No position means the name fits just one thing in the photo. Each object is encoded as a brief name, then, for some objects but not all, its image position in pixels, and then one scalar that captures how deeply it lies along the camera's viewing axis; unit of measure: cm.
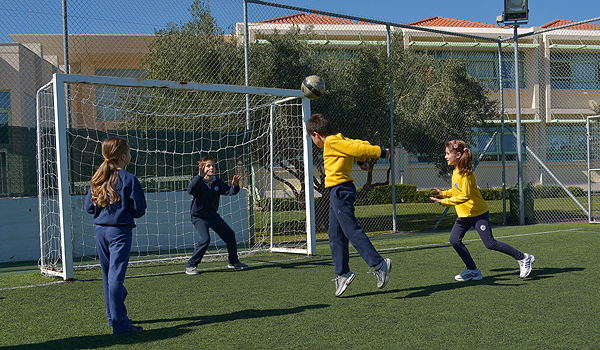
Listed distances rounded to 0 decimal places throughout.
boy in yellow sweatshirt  483
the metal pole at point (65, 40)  831
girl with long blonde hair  375
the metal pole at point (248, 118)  963
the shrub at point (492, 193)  2369
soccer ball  697
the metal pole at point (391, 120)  1097
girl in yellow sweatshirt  555
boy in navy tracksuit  660
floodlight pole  1257
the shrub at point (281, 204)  974
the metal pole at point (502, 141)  1290
